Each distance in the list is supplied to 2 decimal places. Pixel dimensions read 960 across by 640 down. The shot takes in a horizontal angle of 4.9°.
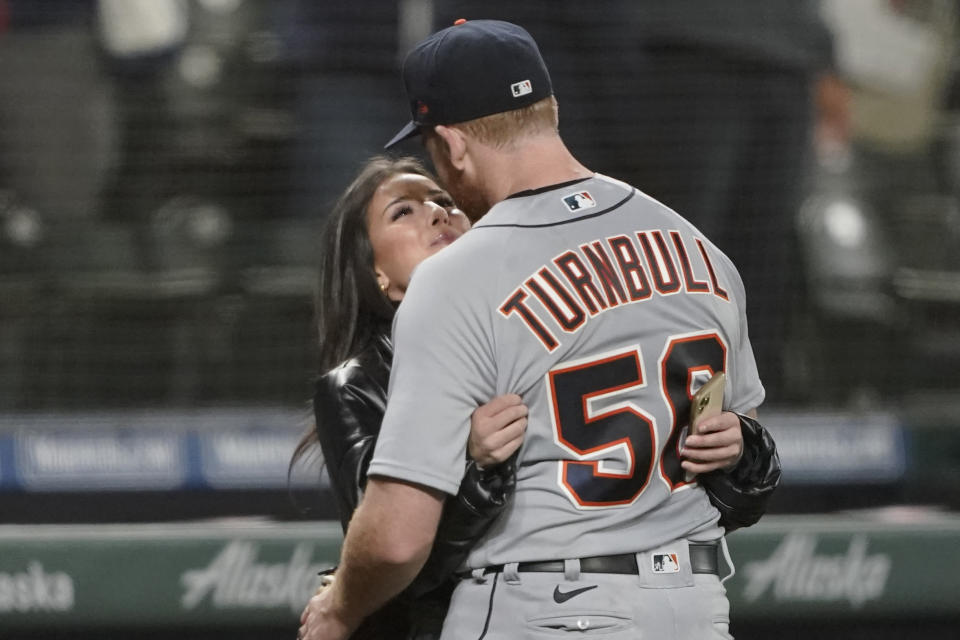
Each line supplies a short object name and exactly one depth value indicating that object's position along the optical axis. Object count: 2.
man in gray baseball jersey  13.44
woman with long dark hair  13.68
